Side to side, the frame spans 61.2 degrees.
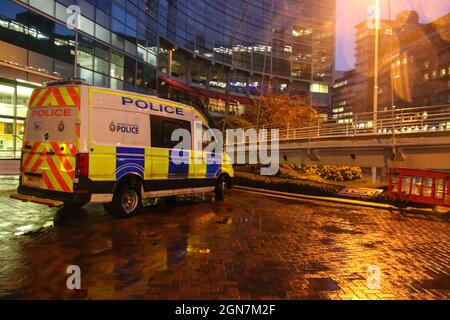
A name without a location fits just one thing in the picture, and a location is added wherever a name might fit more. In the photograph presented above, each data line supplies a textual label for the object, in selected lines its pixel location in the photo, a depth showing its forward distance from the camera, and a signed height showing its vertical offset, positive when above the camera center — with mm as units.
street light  16766 +5412
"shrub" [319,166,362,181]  23344 -709
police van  7660 +214
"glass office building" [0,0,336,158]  18281 +10125
